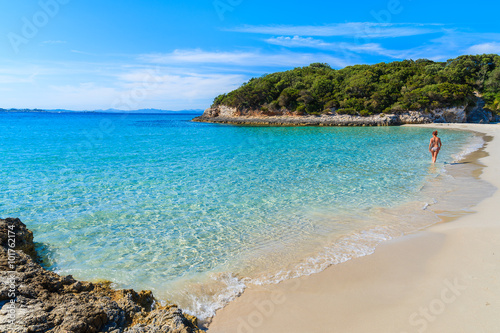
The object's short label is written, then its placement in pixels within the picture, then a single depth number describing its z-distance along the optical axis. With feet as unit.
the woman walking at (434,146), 46.65
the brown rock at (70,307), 8.53
